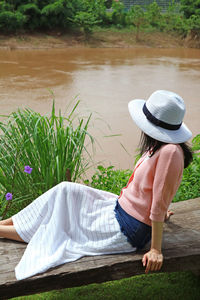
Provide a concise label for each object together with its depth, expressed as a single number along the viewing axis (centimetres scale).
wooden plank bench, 123
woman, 121
